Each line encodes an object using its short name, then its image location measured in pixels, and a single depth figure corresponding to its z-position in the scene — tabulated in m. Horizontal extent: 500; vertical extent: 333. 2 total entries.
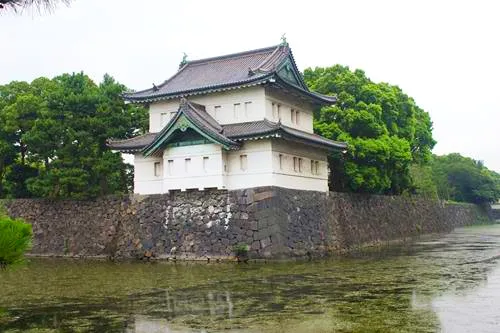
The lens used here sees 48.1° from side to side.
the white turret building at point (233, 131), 25.77
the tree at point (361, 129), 33.38
